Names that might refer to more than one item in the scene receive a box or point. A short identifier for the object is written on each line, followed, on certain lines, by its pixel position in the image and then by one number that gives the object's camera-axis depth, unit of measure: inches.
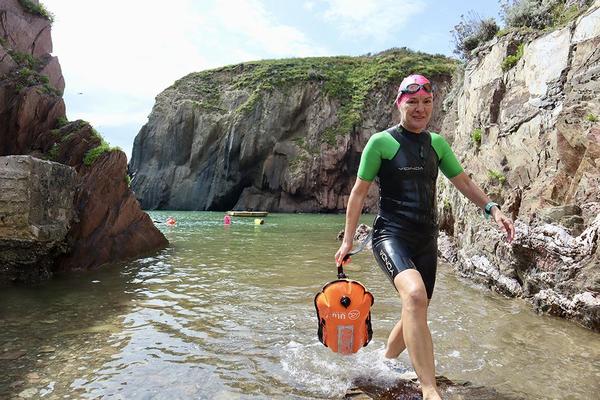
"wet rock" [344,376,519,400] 136.6
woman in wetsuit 143.3
